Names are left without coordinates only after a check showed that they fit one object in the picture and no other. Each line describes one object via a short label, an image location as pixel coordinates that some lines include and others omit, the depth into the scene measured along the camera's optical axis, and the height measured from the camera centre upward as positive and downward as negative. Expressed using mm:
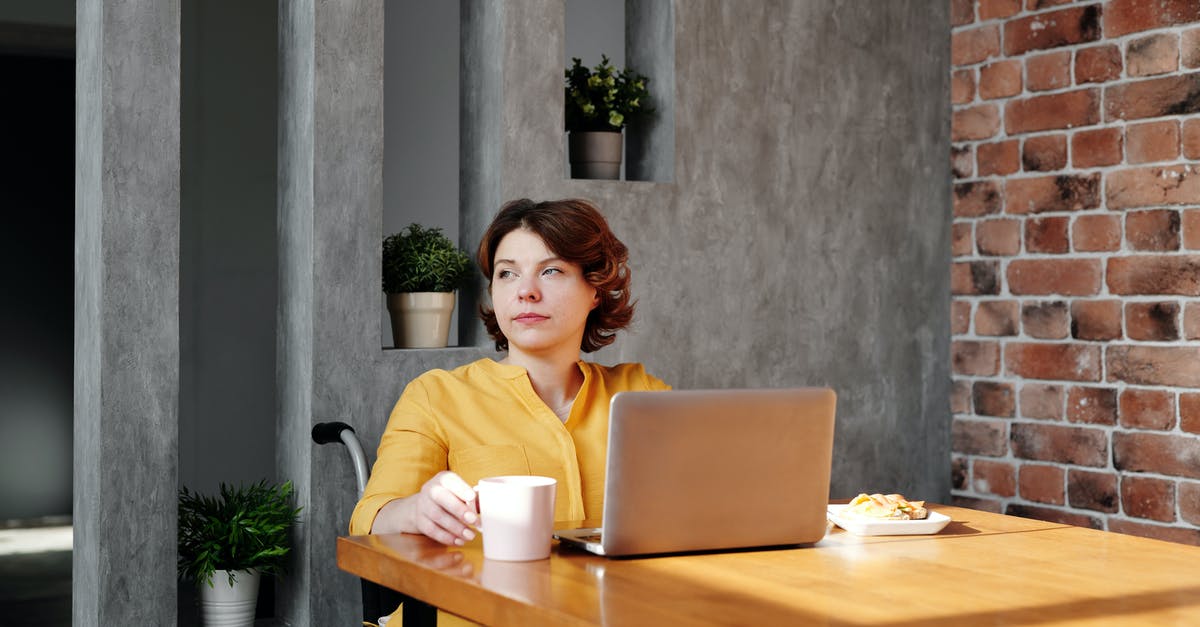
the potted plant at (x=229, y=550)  2590 -445
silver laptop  1489 -171
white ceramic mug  1479 -216
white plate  1755 -274
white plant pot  2592 -547
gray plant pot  3172 +451
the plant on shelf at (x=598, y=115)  3148 +541
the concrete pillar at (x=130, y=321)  2457 +26
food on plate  1790 -256
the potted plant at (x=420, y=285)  2830 +107
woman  2062 -96
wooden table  1254 -282
